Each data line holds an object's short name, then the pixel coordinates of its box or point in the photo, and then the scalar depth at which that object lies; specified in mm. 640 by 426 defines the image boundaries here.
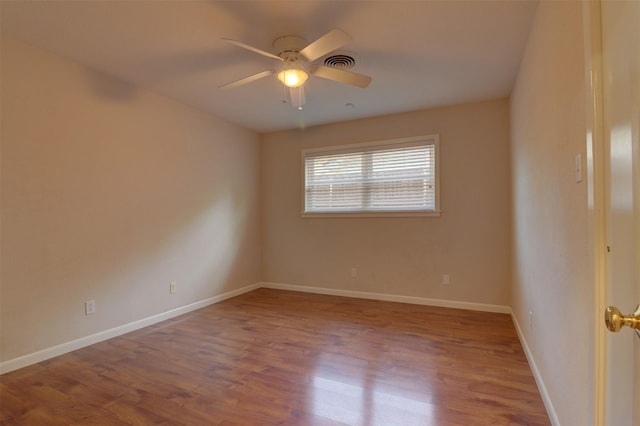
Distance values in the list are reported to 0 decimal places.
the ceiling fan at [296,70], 2294
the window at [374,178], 3982
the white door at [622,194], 673
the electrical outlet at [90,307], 2762
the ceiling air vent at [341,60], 2520
